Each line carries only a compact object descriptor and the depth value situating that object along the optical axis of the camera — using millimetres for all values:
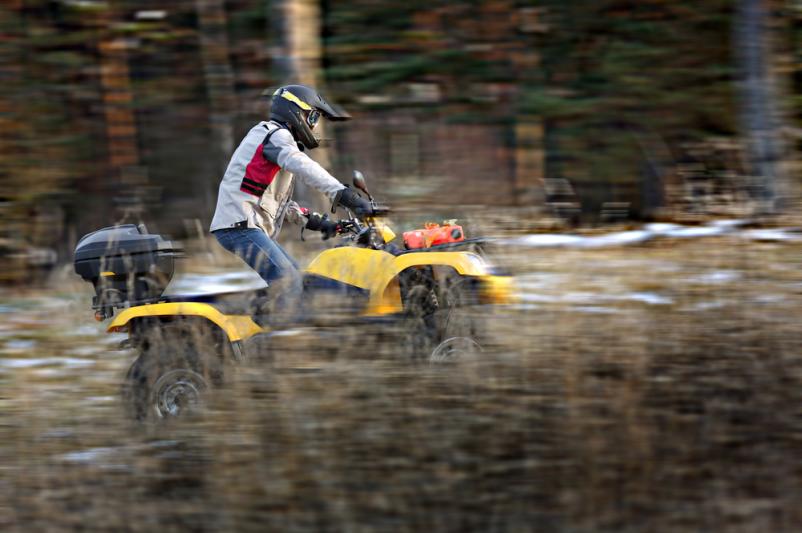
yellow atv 11687
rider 12086
